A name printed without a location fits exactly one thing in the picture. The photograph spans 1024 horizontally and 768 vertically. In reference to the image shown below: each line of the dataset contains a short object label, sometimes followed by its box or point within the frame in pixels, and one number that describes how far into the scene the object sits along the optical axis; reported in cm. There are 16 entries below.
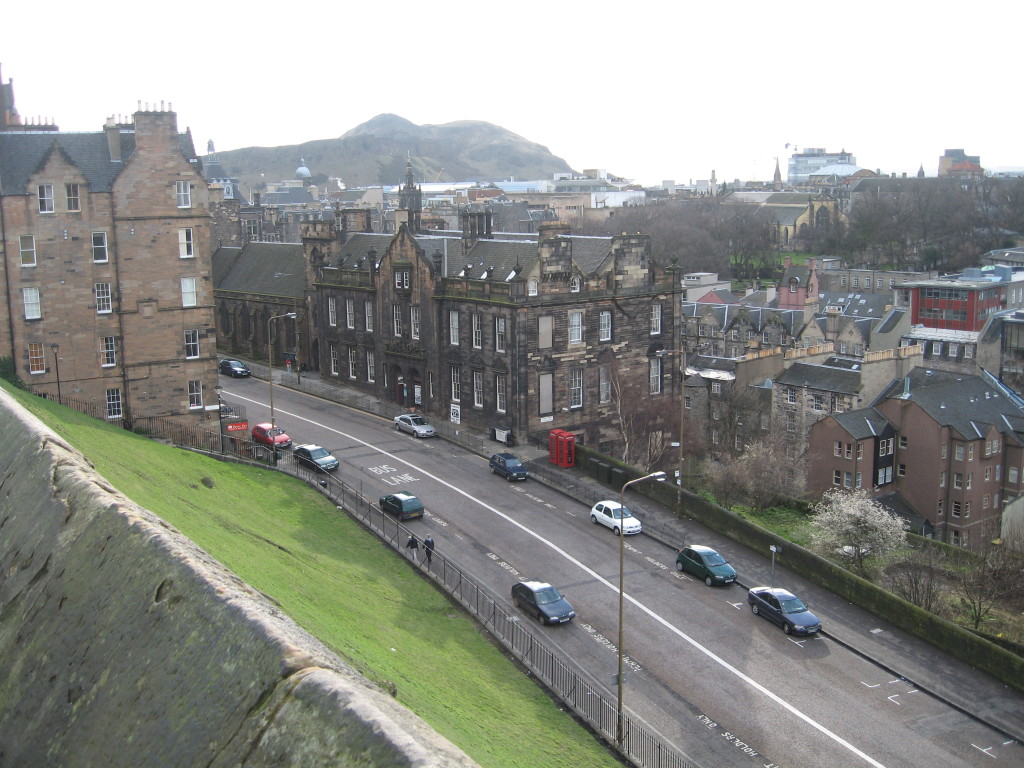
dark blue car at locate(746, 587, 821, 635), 3328
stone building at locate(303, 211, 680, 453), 5616
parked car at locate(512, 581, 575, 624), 3316
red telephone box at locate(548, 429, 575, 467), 5269
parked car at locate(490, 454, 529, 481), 4969
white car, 4222
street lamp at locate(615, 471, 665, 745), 2549
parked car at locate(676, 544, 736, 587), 3688
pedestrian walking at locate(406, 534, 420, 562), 3747
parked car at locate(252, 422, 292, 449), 5272
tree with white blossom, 4250
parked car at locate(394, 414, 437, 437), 5728
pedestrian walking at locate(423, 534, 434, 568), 3628
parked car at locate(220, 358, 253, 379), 7544
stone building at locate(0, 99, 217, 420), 4431
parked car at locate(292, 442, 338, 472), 4855
